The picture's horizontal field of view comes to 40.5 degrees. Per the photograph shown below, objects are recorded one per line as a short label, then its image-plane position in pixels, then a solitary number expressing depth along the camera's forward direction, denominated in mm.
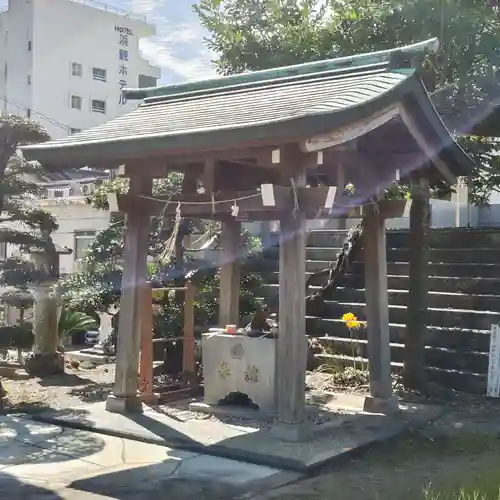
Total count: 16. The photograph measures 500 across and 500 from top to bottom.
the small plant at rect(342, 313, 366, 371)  10406
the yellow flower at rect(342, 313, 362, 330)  10357
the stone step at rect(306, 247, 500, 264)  13008
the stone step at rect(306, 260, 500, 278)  12559
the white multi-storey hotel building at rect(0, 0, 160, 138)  37906
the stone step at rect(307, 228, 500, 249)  13500
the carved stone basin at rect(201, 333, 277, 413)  8289
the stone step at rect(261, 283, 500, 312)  11617
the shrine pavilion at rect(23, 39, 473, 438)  6758
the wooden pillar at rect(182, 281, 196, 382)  9727
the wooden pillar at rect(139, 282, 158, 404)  8969
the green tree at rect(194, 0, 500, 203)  9430
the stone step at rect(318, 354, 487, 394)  10289
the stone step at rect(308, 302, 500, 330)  11242
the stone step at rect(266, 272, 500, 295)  12055
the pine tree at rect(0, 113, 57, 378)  9195
